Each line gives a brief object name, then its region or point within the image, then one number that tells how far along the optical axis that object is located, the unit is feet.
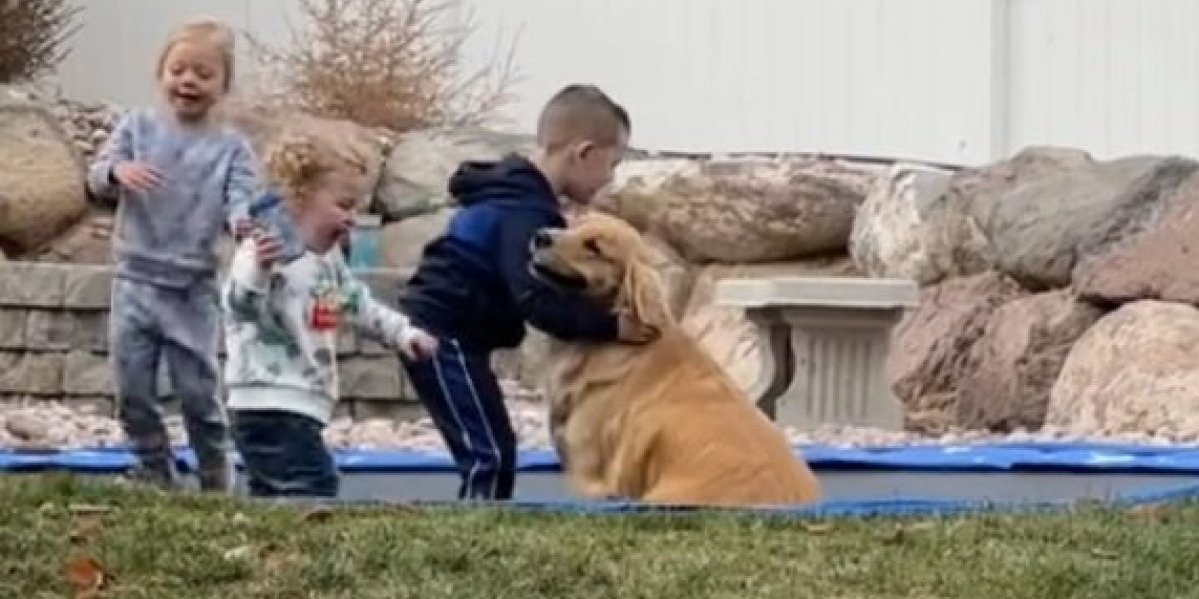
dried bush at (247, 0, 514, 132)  46.29
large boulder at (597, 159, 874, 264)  44.11
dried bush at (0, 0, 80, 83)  46.52
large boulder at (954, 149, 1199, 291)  37.91
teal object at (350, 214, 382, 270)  40.96
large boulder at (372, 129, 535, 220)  44.04
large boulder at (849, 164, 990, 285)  41.22
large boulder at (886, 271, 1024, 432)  38.22
